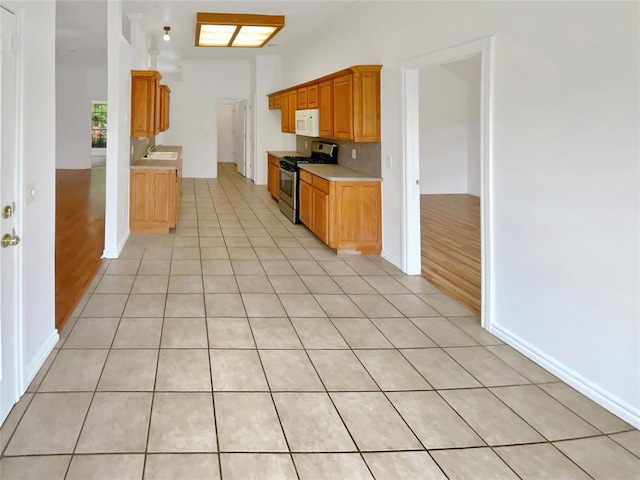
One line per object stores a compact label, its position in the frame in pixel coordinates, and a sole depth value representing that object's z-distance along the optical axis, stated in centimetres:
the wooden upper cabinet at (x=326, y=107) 646
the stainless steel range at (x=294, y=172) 745
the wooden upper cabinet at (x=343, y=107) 569
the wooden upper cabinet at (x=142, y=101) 652
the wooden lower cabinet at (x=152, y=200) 655
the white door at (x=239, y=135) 1423
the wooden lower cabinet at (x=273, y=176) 925
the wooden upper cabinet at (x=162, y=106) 843
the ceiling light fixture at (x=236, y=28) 684
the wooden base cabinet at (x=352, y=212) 567
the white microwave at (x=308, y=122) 712
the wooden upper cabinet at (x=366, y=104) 553
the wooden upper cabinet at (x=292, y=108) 863
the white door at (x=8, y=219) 233
